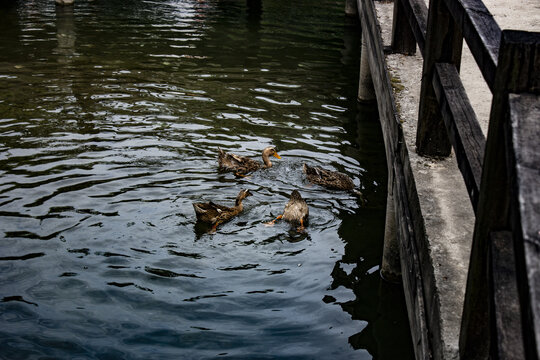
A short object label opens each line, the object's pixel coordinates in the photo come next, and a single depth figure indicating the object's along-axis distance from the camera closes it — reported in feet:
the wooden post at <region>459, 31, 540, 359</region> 7.02
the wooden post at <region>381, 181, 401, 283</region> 19.63
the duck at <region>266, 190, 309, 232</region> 23.36
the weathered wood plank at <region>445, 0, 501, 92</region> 8.74
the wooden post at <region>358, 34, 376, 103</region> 38.79
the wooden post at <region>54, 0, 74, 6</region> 65.26
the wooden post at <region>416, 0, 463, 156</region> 14.53
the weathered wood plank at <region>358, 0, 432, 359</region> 12.18
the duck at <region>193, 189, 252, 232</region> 23.07
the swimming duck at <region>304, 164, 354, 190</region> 26.89
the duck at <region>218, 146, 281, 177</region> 28.04
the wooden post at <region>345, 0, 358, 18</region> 64.44
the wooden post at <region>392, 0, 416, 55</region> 24.13
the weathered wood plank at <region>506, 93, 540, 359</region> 5.03
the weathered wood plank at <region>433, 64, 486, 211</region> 10.34
